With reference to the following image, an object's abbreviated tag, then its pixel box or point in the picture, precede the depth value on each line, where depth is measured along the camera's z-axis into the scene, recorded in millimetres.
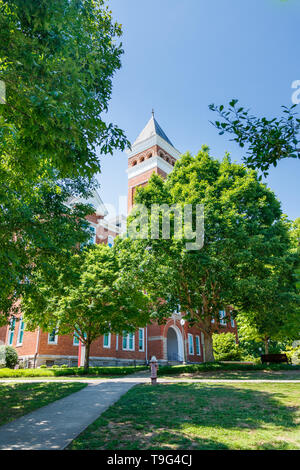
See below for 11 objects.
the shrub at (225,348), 33494
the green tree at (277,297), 16359
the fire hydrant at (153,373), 12445
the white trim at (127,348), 32156
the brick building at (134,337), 26391
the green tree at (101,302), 19344
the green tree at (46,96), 4973
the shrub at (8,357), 22953
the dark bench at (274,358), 20116
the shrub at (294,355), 25312
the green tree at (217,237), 16547
